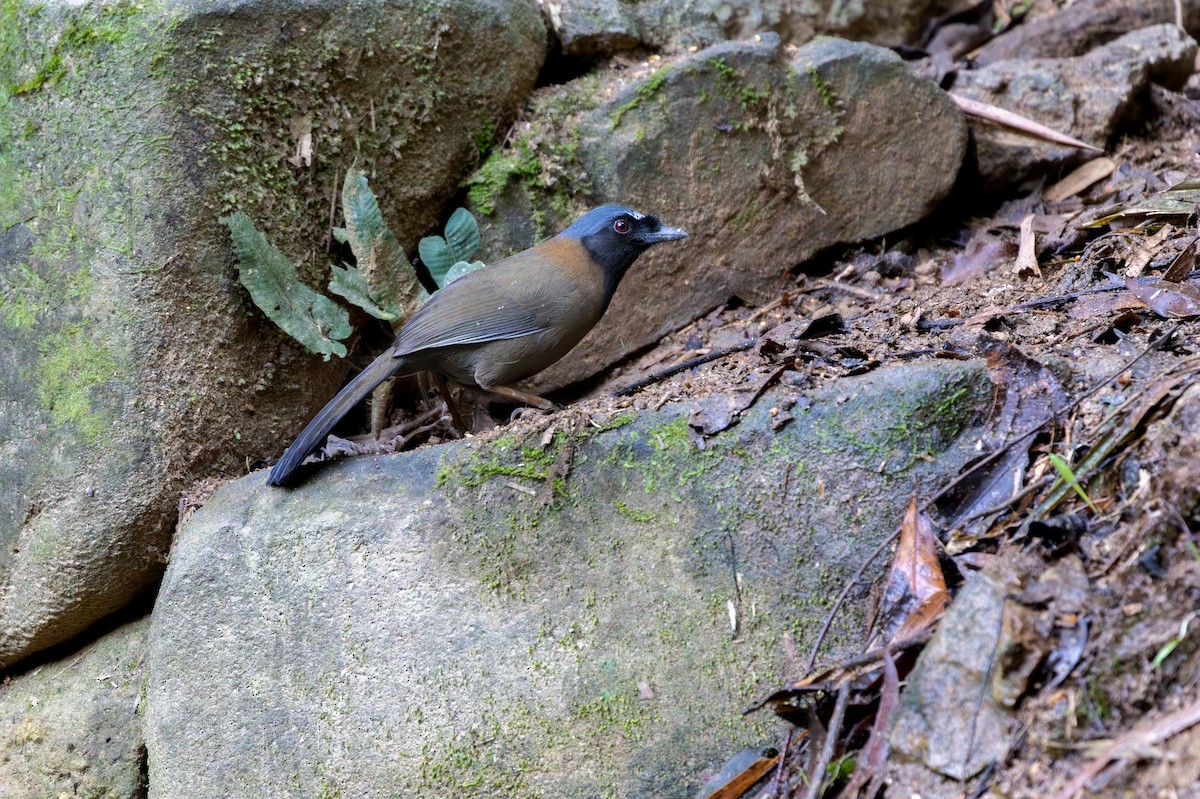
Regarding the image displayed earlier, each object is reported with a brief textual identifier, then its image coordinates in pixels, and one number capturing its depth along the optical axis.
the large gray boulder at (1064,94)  12.27
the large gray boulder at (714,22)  11.52
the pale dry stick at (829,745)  5.71
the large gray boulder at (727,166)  10.83
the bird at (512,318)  9.06
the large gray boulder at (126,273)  8.63
